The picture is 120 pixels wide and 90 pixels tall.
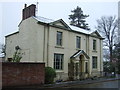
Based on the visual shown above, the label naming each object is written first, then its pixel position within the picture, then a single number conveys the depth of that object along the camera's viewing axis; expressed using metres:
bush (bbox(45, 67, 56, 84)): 17.56
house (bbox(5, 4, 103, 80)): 19.70
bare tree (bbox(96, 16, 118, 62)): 43.38
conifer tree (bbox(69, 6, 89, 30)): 58.31
